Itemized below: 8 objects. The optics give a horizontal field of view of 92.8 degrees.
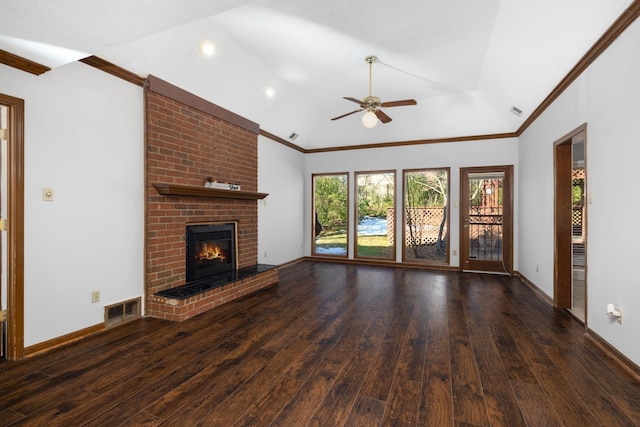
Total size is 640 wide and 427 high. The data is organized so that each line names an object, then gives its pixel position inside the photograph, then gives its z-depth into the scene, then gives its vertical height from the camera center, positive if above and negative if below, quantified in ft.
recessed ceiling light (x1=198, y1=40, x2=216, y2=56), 11.22 +6.21
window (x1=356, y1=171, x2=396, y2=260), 21.84 +0.01
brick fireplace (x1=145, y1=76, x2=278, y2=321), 11.23 +0.91
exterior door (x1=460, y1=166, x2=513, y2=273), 19.06 -0.28
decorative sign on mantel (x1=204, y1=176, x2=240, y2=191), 13.67 +1.35
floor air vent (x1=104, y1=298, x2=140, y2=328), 10.05 -3.40
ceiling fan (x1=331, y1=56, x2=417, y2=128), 12.37 +4.57
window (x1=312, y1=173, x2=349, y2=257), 23.22 +0.01
